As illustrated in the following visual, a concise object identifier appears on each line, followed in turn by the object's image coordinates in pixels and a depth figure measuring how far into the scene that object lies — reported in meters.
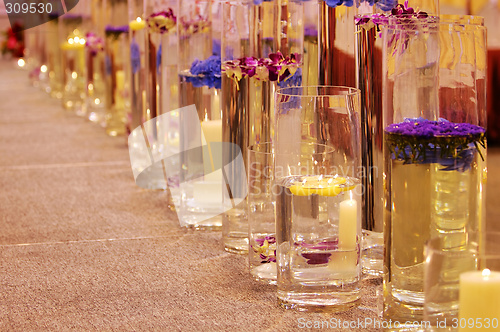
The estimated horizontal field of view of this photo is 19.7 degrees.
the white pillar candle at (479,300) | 1.41
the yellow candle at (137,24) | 2.61
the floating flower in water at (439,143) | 1.51
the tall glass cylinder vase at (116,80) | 3.43
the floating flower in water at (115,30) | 3.36
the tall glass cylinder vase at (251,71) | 1.86
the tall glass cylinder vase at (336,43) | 1.80
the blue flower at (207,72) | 2.05
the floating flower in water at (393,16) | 1.71
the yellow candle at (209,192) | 2.08
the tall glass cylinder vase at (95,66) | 3.90
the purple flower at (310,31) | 1.89
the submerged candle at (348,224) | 1.65
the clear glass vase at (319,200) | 1.65
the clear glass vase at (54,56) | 5.04
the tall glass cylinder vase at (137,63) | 2.60
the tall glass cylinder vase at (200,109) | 2.06
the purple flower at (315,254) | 1.65
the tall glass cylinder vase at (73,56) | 4.50
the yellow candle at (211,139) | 2.06
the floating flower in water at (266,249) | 1.78
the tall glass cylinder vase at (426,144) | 1.52
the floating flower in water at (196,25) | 2.09
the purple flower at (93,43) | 4.01
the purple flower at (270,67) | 1.86
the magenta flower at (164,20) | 2.30
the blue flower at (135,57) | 2.70
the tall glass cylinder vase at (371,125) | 1.76
